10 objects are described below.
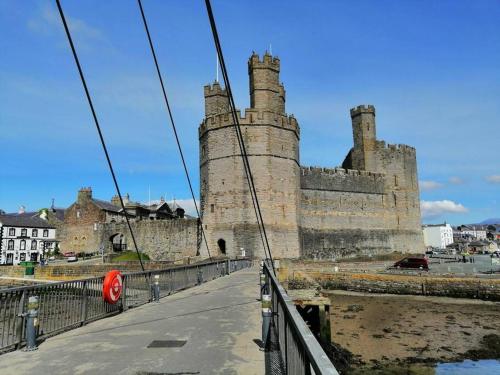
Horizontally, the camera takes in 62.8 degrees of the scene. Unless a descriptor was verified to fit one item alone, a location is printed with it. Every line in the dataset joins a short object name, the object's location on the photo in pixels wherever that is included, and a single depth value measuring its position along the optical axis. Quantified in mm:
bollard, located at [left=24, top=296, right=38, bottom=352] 6211
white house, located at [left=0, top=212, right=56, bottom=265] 52506
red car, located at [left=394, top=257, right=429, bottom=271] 32516
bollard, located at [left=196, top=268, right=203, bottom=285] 17159
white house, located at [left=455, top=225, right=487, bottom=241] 156188
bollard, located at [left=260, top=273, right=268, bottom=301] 9984
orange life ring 8852
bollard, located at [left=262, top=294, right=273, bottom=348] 6180
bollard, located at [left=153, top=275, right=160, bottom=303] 11639
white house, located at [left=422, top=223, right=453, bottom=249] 123038
